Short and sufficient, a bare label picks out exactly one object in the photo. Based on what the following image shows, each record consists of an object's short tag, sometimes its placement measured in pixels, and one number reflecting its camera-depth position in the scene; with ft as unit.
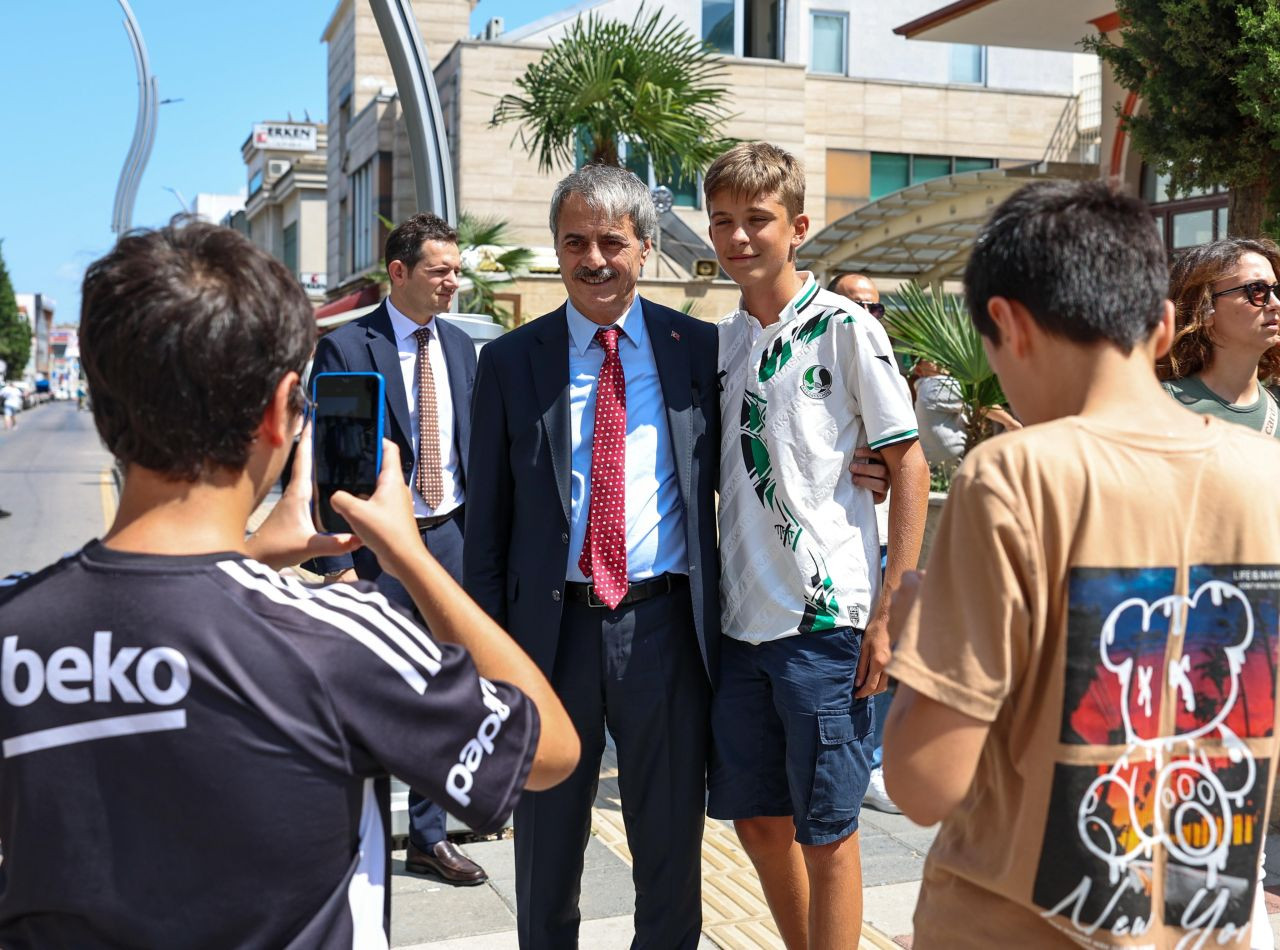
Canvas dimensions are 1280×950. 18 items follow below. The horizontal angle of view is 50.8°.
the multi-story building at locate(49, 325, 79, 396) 480.56
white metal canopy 69.05
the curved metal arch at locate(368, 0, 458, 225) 21.36
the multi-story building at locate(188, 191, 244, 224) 344.12
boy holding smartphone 5.03
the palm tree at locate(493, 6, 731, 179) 47.88
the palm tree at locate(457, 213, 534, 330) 58.18
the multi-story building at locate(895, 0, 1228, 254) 46.65
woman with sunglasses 11.66
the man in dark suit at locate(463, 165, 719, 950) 10.92
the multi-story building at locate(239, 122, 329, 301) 171.94
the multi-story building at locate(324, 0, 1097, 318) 102.94
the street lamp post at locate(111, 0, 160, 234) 85.66
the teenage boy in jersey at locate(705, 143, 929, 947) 10.69
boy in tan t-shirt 5.57
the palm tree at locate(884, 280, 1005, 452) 24.43
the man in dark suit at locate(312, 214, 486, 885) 15.39
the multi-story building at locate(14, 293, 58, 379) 517.55
